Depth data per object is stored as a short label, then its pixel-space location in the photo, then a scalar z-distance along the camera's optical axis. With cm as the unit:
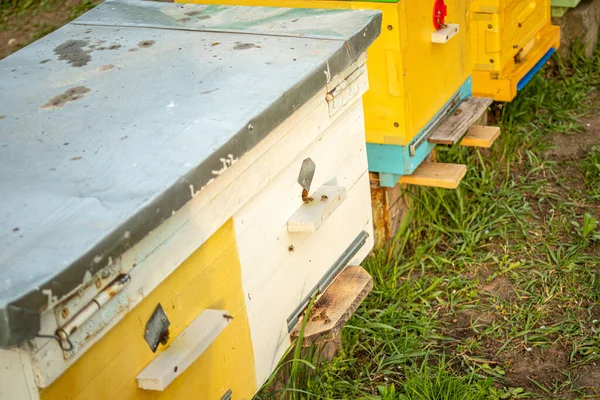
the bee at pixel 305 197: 239
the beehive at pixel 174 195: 159
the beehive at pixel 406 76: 309
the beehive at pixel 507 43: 407
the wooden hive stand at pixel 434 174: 361
